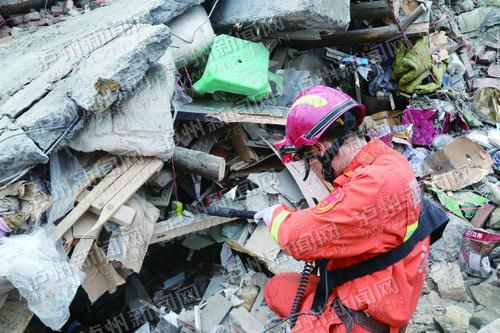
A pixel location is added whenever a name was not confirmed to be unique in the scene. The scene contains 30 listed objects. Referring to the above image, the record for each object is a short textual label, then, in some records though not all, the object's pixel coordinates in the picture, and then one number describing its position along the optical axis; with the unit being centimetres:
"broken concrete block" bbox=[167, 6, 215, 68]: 402
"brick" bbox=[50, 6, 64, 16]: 572
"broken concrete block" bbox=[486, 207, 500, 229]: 424
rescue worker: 209
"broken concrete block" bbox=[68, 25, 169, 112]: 301
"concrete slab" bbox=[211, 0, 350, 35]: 405
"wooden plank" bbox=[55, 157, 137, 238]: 294
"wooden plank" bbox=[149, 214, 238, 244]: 348
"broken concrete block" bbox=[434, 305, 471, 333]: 326
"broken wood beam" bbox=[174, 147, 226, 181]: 348
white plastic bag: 245
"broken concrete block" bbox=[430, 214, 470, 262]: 403
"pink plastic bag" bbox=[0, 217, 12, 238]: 262
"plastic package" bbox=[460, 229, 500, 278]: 384
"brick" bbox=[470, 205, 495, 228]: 431
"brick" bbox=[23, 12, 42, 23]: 558
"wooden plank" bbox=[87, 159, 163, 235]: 303
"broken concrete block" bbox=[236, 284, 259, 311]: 363
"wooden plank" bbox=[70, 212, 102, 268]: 295
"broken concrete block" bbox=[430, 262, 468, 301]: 363
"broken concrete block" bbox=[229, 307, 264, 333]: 339
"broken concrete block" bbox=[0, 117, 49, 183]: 274
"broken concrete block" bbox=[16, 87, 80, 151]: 289
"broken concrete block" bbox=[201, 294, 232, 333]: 347
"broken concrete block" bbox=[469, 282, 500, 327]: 339
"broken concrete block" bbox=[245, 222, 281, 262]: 375
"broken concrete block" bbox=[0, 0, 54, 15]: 550
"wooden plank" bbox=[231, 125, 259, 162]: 407
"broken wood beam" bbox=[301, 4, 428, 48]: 538
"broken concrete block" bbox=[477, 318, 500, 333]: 293
